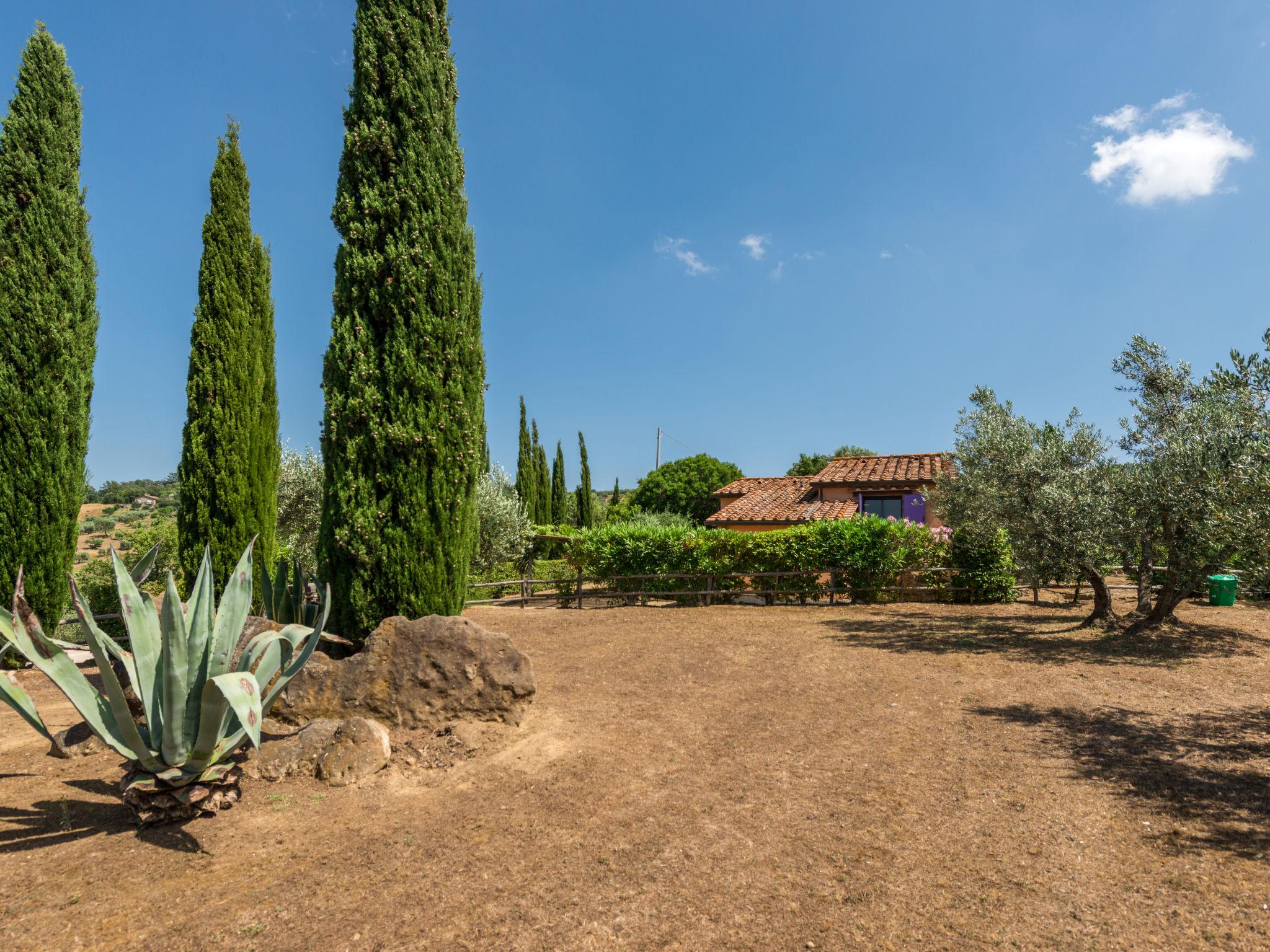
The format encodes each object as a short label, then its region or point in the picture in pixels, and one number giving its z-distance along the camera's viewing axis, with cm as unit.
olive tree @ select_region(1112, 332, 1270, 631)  638
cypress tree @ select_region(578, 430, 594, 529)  3722
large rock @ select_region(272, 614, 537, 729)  609
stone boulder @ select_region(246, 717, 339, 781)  499
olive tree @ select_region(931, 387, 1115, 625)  1099
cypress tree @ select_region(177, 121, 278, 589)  1012
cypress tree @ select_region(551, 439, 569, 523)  3684
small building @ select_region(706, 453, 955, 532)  2592
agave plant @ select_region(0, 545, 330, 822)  390
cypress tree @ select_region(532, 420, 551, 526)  3434
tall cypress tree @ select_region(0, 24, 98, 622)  921
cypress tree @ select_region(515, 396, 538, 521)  3216
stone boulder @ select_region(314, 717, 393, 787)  504
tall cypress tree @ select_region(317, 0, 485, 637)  743
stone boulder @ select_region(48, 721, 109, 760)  545
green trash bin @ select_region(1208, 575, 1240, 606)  1570
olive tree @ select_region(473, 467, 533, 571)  1970
